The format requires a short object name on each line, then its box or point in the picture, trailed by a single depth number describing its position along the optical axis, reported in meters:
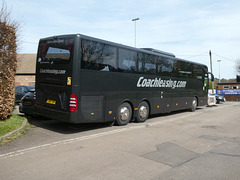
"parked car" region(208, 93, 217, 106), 19.06
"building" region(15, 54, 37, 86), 43.38
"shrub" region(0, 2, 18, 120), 7.46
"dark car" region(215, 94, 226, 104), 24.32
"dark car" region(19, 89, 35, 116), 9.20
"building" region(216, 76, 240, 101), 32.44
